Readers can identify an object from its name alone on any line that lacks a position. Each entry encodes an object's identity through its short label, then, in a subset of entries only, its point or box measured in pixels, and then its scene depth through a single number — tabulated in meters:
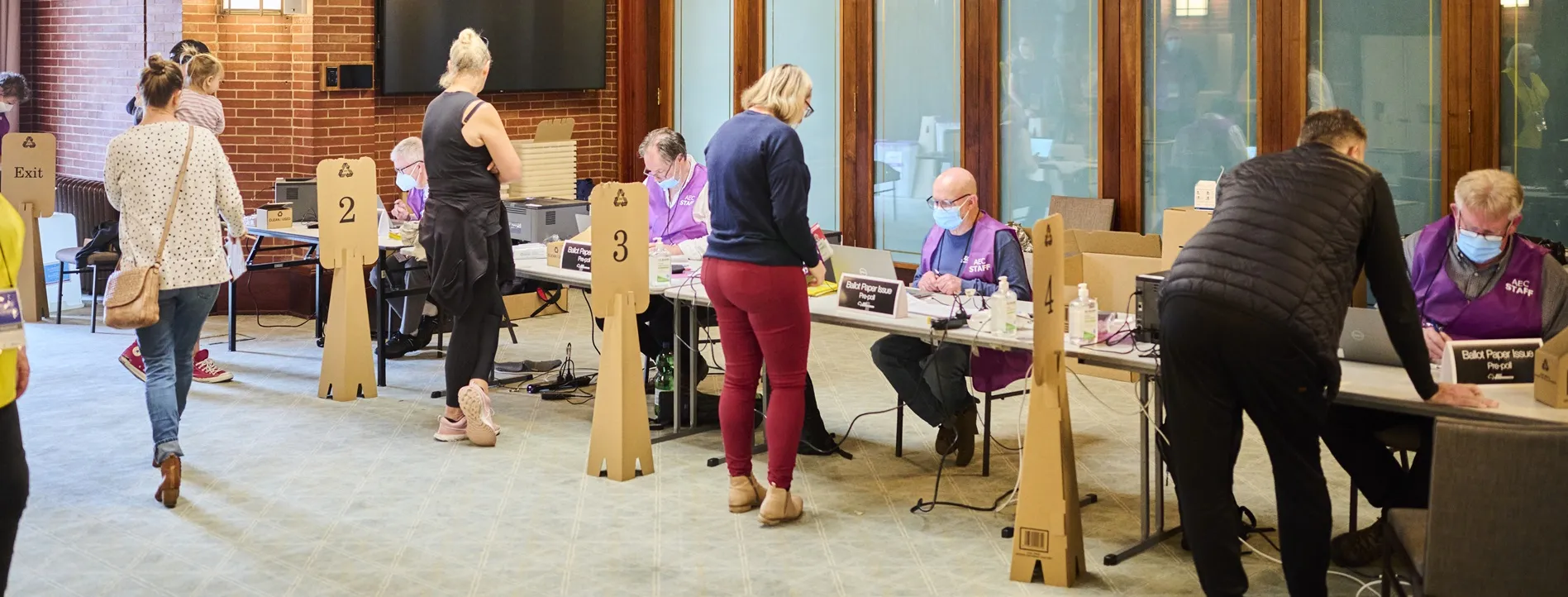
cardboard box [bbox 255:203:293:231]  7.35
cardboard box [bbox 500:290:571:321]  8.55
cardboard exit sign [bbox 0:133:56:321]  7.93
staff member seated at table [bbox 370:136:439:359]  7.30
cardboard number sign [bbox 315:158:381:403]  6.38
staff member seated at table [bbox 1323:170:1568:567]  4.01
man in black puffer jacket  3.30
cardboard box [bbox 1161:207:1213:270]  6.69
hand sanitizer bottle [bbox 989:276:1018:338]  4.52
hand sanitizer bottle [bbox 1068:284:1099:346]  4.34
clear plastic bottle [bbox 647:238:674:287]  5.66
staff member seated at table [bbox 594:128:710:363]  6.36
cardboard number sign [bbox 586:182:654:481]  5.07
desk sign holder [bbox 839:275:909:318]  4.84
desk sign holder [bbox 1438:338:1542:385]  3.79
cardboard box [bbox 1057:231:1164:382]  5.84
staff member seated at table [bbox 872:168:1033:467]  5.14
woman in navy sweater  4.29
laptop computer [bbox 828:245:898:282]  5.22
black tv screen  9.00
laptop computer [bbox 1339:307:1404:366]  4.00
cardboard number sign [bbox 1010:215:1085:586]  3.89
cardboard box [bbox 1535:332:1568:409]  3.51
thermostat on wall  8.73
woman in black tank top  5.36
